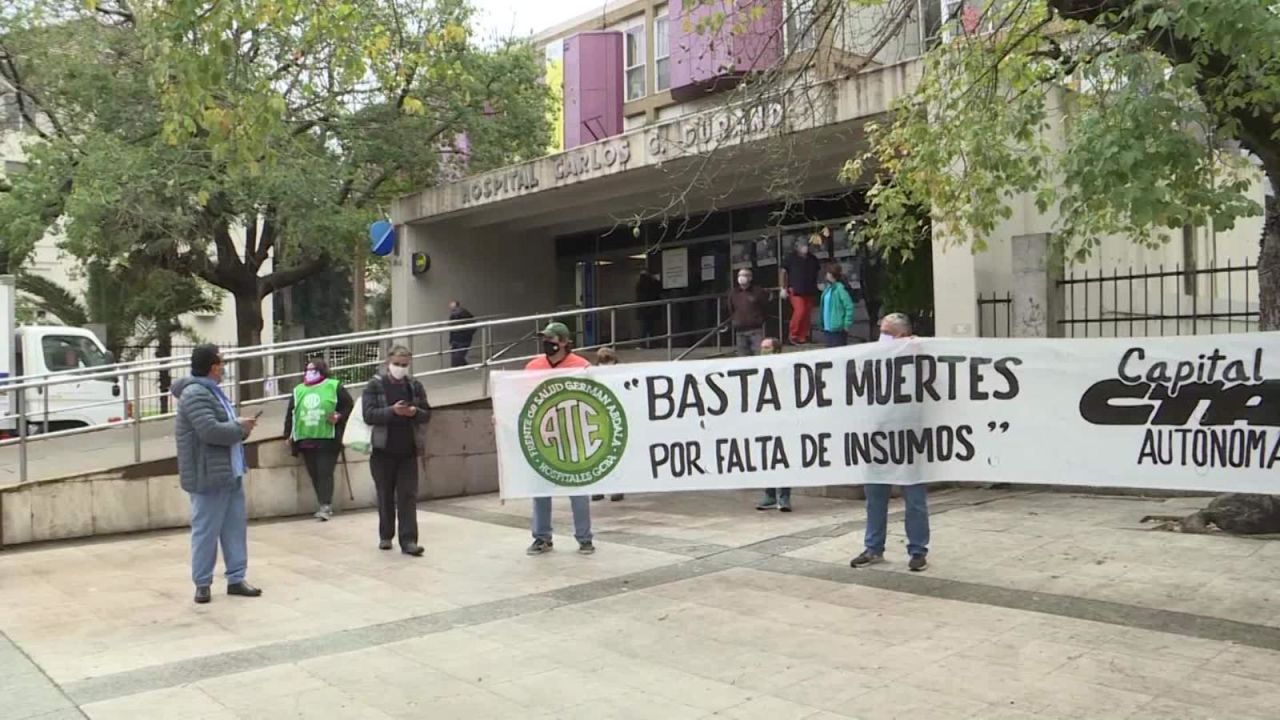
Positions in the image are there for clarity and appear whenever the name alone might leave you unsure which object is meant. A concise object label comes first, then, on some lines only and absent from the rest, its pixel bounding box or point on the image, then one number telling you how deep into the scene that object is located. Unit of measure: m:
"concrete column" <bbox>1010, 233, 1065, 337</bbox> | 10.74
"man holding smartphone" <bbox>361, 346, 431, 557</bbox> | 8.01
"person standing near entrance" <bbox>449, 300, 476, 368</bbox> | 17.23
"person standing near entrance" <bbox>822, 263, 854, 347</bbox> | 12.41
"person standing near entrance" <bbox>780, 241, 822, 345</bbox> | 14.15
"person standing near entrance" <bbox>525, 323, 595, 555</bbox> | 7.86
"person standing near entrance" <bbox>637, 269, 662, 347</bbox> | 18.59
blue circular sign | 19.03
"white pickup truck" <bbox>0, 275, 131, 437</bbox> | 13.29
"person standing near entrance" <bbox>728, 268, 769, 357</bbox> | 12.91
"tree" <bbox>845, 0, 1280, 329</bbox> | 6.29
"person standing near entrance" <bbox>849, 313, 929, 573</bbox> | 6.84
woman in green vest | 10.02
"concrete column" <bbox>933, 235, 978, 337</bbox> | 11.12
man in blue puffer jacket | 6.50
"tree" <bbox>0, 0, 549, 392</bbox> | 14.62
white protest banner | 5.97
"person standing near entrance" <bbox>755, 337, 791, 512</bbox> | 9.56
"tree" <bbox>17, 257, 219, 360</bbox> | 25.11
